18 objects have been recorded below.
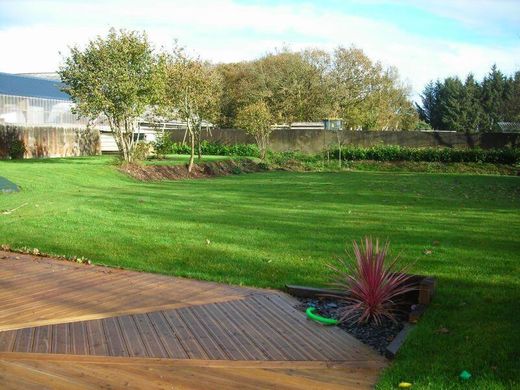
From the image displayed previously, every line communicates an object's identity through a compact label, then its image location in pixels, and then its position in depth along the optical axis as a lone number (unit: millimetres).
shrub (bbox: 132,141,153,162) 23688
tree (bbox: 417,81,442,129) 64250
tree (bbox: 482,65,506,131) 58719
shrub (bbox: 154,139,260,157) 34344
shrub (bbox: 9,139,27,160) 25656
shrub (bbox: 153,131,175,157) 27031
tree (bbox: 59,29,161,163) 20875
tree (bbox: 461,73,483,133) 59125
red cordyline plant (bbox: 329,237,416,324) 4883
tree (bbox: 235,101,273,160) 29609
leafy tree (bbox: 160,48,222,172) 23656
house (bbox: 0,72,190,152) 28891
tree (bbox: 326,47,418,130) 44000
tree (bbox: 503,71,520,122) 46531
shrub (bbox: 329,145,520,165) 29562
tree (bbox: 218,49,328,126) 44062
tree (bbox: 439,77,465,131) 59812
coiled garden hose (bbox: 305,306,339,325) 4762
